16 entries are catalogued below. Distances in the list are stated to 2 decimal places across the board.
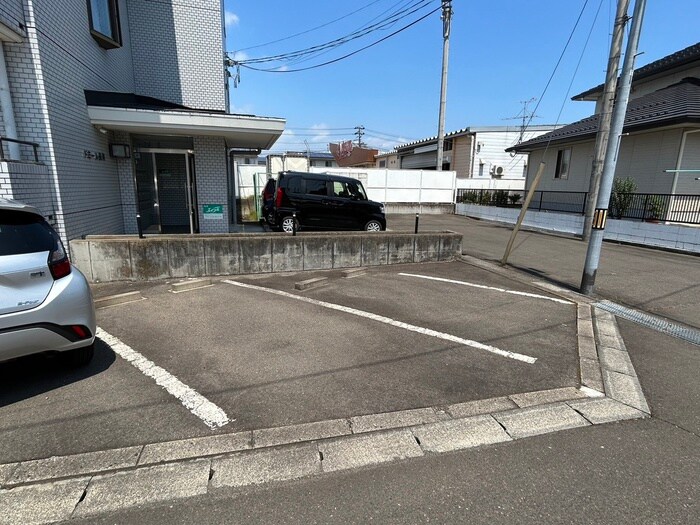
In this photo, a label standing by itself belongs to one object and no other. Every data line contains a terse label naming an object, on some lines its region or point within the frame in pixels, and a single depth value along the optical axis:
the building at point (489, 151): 26.53
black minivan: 10.57
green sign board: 10.53
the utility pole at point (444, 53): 19.14
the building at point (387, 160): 37.22
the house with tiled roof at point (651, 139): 12.86
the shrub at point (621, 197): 12.61
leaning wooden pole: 7.24
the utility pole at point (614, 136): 5.52
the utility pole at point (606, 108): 9.82
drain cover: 4.65
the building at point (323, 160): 47.28
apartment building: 5.89
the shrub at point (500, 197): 20.03
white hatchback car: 2.63
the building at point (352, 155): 38.51
